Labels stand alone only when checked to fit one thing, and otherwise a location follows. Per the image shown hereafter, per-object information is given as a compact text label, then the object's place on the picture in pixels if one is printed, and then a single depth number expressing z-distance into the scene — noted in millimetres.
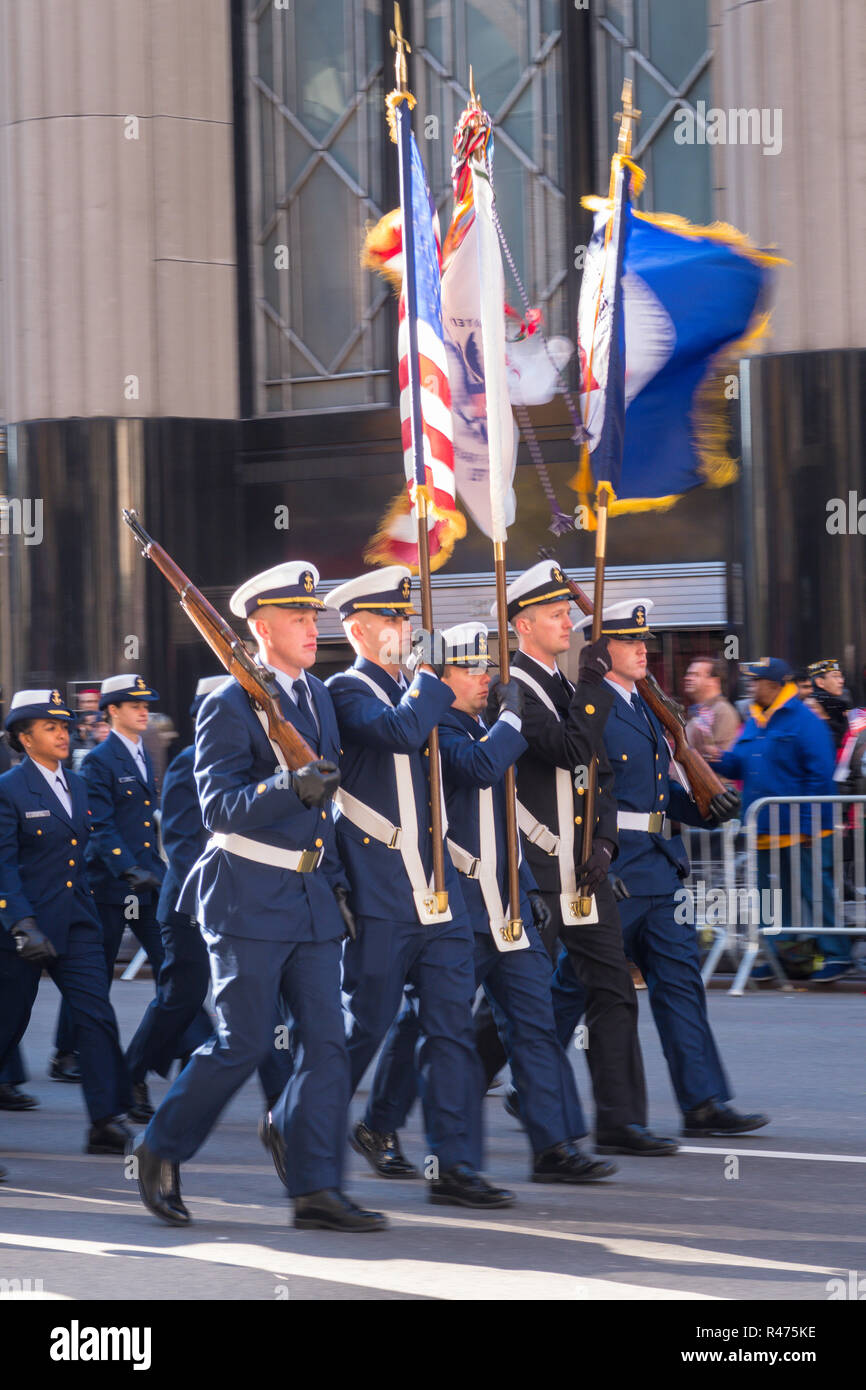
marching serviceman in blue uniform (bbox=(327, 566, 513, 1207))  12594
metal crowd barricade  22047
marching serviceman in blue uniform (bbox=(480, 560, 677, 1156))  14094
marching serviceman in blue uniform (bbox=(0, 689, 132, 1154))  14875
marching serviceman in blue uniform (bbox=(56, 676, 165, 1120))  17453
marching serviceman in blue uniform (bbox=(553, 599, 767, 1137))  14562
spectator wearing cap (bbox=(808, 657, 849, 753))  25281
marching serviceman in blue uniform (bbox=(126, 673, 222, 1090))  16078
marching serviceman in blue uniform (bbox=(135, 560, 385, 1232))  11820
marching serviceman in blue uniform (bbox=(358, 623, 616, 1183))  13148
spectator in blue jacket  22250
